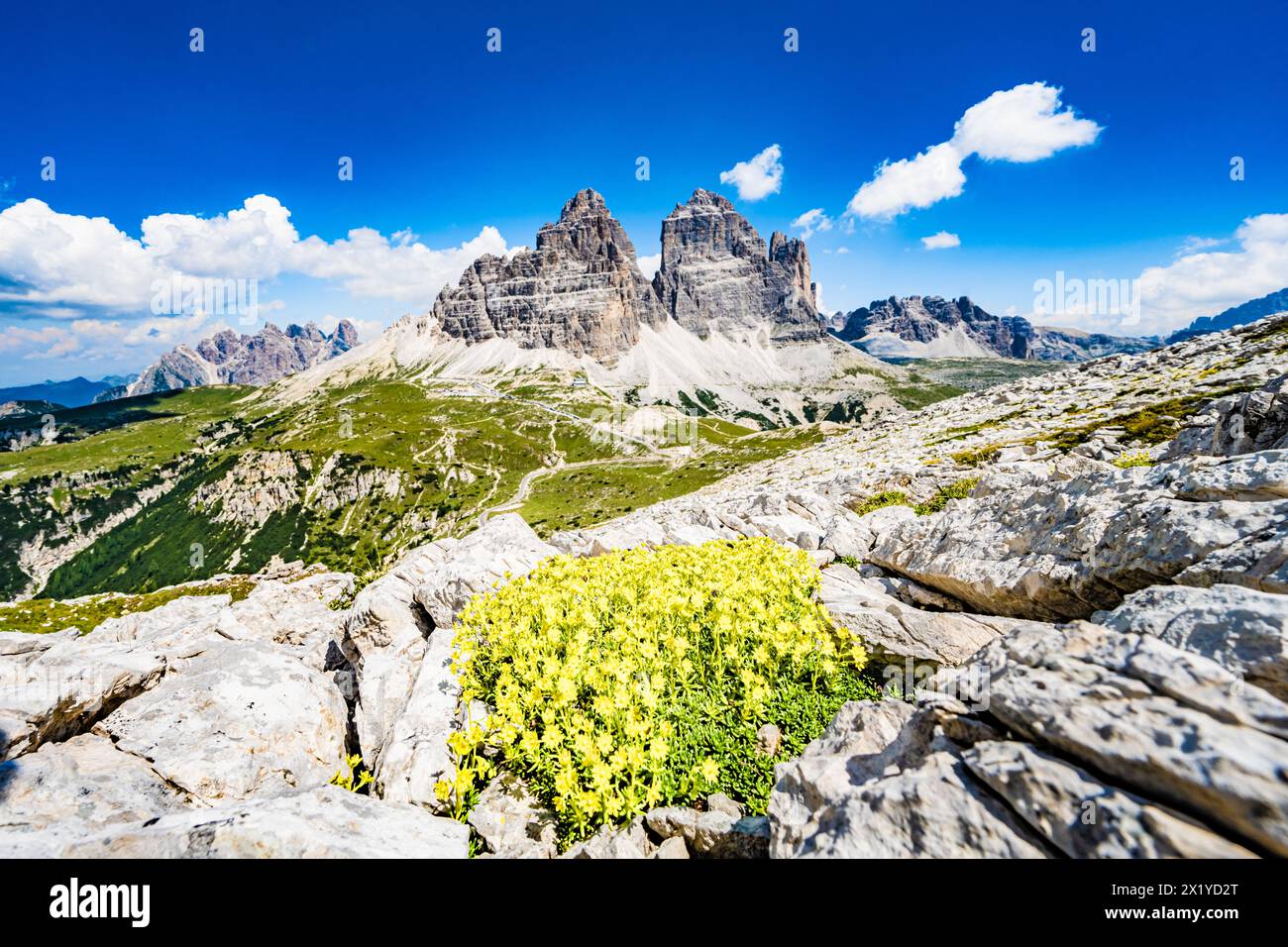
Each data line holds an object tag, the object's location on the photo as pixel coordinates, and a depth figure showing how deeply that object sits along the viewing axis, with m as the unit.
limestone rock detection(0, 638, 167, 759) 8.42
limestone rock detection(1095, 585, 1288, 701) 4.56
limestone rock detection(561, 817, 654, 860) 5.80
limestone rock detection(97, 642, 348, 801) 8.81
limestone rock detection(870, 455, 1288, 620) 7.69
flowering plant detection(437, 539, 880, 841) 6.66
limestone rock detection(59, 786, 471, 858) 5.01
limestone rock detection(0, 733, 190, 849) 6.71
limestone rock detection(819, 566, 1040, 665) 9.95
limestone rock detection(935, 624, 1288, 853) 3.56
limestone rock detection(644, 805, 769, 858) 5.71
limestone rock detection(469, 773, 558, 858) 6.32
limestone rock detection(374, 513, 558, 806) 8.09
